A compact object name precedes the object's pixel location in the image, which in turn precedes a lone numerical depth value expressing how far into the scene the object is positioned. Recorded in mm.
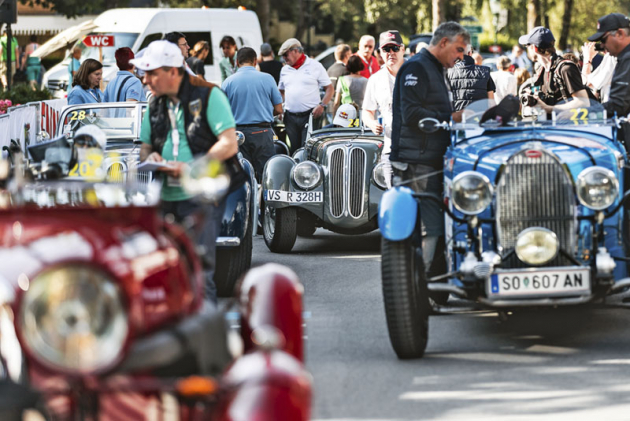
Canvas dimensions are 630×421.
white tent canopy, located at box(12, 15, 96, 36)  47781
